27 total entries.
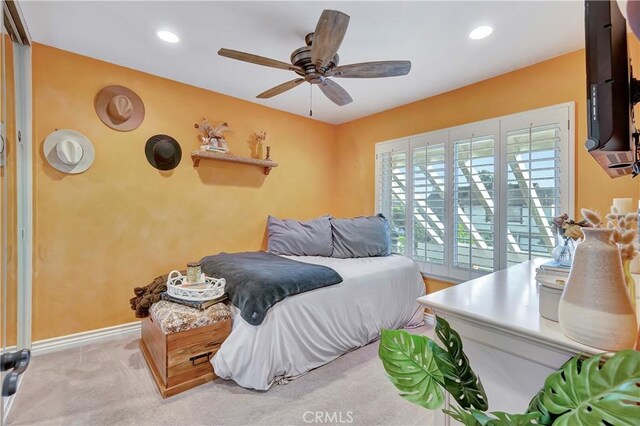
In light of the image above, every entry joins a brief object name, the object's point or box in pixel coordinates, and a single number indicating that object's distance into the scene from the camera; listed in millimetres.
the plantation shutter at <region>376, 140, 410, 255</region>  3490
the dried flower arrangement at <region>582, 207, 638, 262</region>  792
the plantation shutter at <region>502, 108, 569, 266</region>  2355
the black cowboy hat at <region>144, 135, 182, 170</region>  2850
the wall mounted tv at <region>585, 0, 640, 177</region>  771
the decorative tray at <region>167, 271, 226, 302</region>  2078
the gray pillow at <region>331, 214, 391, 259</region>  3311
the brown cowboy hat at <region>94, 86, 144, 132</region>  2590
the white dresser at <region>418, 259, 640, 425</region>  816
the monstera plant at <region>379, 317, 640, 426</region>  508
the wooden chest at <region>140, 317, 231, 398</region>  1867
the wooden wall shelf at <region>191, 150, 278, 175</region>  3023
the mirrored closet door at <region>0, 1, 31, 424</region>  1382
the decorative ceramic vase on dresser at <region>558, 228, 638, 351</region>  683
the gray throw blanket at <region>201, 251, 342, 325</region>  1948
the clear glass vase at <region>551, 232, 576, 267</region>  1580
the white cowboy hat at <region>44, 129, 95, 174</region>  2369
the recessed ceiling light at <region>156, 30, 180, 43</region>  2159
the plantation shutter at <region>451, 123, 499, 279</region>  2730
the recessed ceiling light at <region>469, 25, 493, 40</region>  2053
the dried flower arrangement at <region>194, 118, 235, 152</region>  3109
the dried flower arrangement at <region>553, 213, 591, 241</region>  1272
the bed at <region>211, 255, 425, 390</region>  1947
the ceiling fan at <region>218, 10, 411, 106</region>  1621
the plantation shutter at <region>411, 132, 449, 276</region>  3094
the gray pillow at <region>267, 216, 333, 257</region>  3346
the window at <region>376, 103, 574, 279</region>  2400
